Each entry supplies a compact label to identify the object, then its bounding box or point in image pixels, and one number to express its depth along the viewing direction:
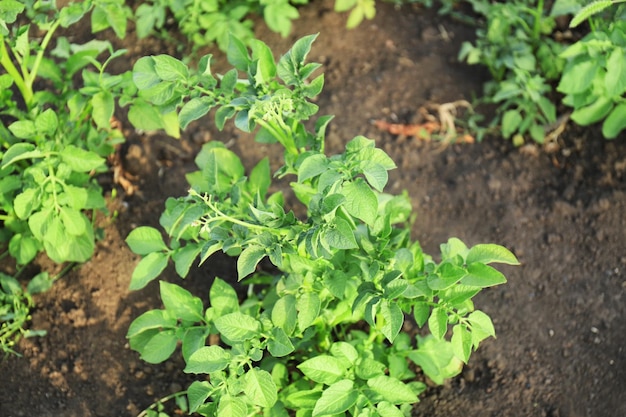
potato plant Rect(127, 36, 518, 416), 1.98
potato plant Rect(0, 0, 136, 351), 2.55
